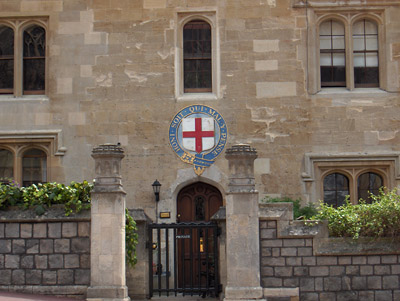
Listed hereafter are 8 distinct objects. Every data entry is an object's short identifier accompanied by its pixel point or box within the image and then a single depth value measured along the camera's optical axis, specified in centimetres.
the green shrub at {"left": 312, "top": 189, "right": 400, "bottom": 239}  1352
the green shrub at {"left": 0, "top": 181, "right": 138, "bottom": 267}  1359
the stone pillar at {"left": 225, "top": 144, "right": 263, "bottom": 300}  1329
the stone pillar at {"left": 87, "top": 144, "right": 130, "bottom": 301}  1314
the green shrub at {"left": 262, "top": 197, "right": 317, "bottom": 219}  1792
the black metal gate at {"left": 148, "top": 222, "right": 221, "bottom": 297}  1395
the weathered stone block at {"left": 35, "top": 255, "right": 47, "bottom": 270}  1347
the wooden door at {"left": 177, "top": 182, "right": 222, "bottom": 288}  1920
